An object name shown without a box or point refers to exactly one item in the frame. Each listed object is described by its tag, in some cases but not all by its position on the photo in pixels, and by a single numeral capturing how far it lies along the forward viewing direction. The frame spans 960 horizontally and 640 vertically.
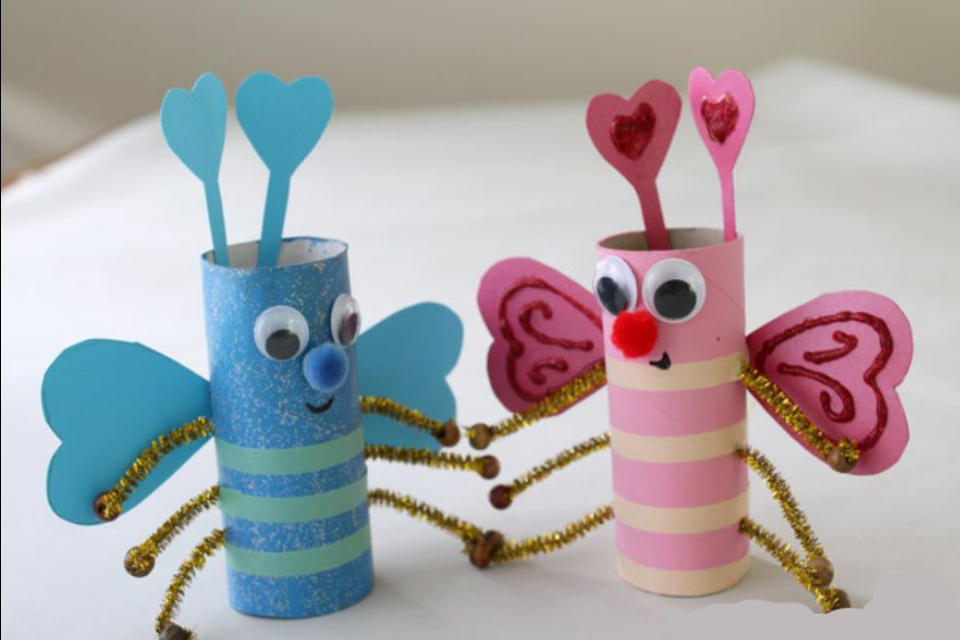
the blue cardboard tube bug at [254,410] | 0.66
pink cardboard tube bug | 0.66
